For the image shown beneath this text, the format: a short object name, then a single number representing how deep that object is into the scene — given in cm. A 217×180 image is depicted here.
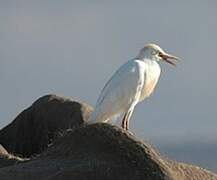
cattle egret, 2333
